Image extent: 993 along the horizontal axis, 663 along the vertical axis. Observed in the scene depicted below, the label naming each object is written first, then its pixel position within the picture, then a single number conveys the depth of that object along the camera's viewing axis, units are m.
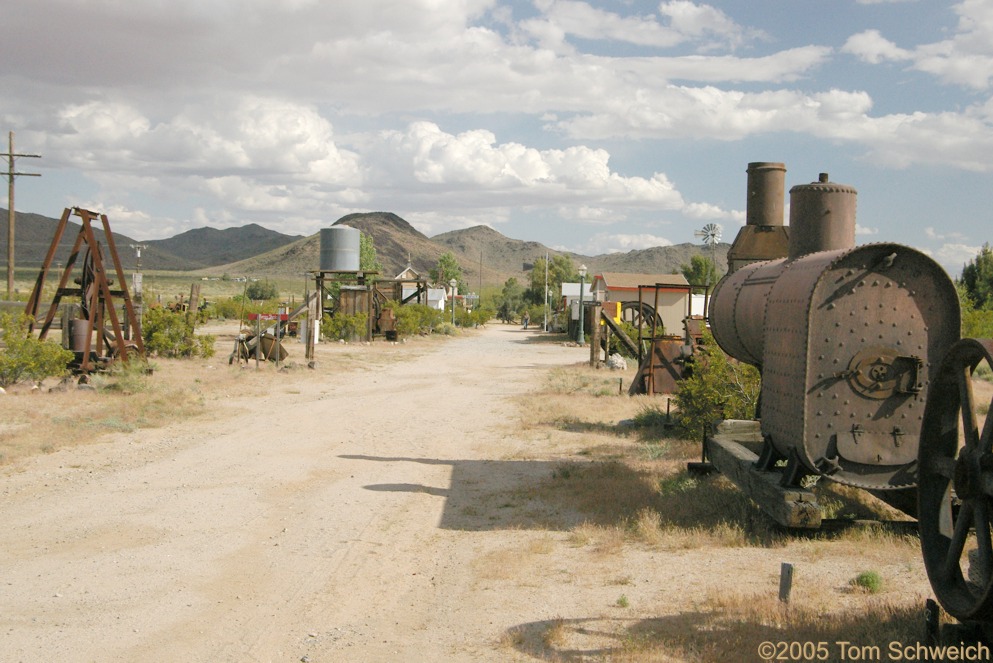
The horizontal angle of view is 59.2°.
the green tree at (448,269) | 97.04
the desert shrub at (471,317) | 62.50
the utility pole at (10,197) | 32.03
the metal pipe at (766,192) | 10.52
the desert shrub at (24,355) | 15.91
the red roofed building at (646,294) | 44.81
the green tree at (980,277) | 42.58
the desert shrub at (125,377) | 16.77
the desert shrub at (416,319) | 41.78
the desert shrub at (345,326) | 37.22
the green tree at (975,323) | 22.45
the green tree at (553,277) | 85.31
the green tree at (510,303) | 88.38
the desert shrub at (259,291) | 79.24
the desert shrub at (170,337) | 23.36
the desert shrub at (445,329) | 50.92
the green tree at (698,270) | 75.94
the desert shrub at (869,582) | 5.89
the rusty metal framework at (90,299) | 17.48
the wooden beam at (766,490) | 6.48
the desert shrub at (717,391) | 11.48
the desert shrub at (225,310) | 55.77
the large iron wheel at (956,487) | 4.04
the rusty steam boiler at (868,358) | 6.46
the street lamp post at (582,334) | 36.63
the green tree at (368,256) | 75.12
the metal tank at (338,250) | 37.44
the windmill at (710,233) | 55.16
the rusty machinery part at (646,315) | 28.59
